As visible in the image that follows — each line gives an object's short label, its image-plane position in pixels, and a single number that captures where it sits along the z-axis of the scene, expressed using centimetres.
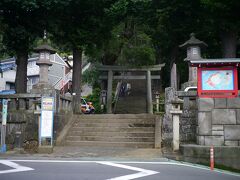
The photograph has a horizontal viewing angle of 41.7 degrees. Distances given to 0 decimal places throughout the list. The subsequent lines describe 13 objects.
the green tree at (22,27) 1614
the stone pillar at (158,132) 1348
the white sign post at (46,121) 1275
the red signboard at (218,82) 1191
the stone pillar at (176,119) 1205
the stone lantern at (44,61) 1668
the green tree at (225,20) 1532
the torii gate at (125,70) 2248
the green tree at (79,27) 1884
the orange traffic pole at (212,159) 980
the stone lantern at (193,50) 1609
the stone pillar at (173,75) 2277
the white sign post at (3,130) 1291
